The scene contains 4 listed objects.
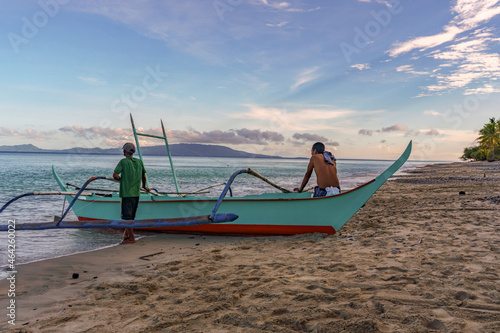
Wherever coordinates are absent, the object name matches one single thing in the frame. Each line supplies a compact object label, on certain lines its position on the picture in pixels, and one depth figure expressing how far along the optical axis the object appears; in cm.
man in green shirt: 632
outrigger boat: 585
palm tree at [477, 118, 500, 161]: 6381
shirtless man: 630
